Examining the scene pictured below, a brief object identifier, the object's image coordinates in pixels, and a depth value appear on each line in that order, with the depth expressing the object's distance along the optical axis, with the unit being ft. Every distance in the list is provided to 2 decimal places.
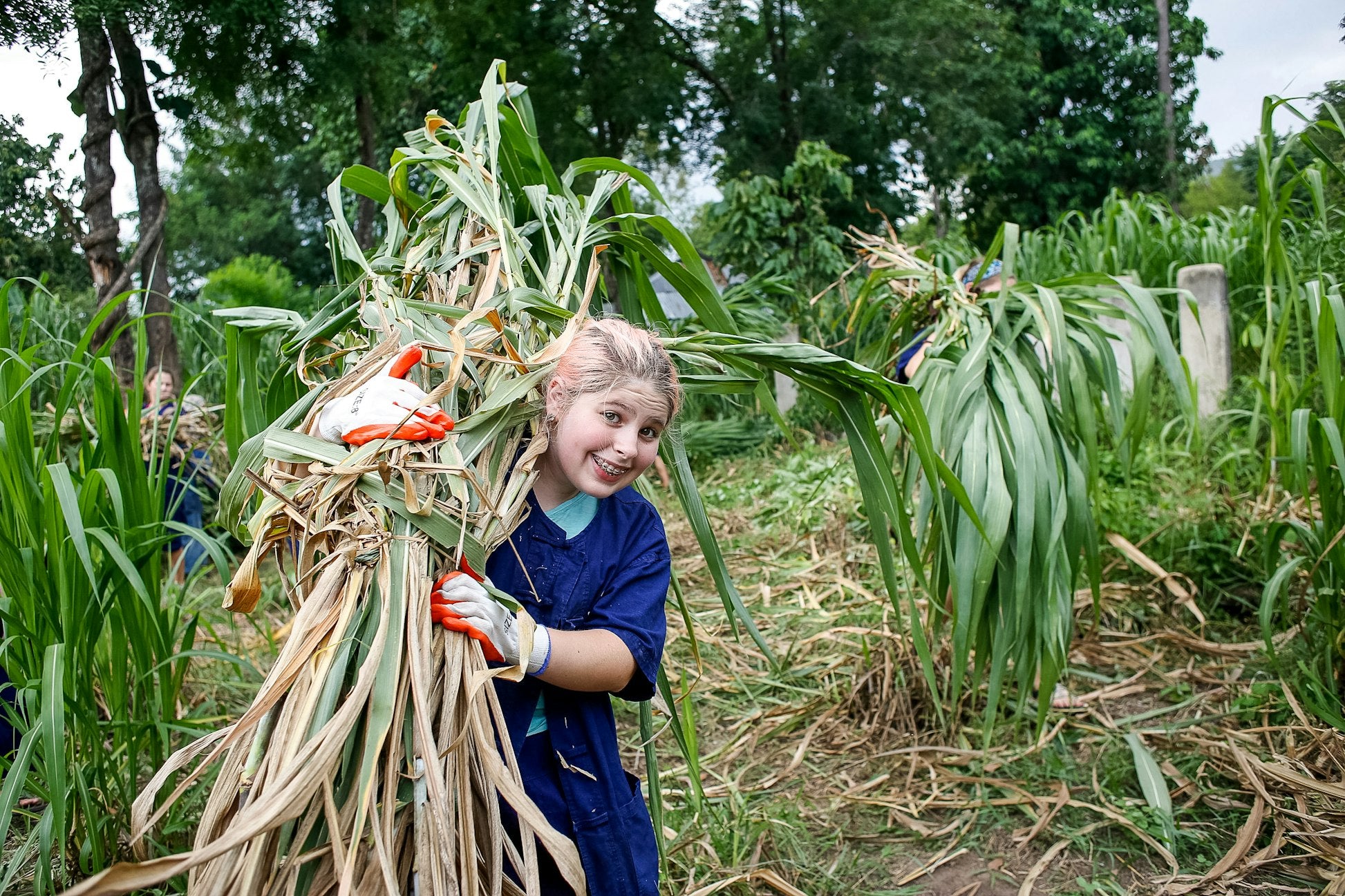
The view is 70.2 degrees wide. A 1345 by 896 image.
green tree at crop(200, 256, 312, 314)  35.83
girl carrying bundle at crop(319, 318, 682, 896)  3.92
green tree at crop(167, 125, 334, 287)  66.85
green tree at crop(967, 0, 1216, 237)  51.88
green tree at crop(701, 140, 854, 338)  22.65
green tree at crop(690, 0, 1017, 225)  40.09
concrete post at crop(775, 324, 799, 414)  22.54
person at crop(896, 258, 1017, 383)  8.55
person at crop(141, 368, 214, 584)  13.02
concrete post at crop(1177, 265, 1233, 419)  13.41
